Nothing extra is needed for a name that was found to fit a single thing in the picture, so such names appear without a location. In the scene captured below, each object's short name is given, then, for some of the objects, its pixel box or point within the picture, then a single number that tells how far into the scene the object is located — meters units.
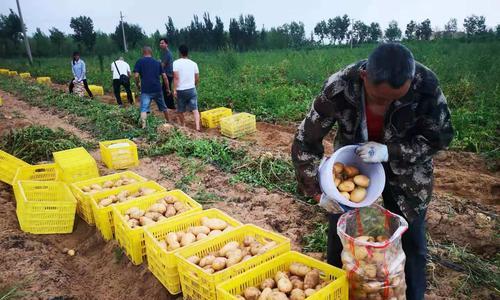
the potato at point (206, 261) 2.47
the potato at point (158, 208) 3.30
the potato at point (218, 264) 2.42
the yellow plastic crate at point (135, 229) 3.01
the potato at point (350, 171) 2.02
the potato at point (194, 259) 2.50
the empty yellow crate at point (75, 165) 4.38
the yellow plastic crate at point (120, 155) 5.29
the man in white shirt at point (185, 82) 7.11
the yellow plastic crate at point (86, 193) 3.77
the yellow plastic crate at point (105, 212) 3.45
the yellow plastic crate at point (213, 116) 8.01
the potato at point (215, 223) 2.93
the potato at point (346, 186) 1.95
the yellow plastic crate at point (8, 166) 4.69
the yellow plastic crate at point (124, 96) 11.50
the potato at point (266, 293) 2.07
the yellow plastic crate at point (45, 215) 3.63
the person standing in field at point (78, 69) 11.12
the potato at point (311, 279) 2.12
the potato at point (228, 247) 2.60
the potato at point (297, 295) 2.04
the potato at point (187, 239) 2.77
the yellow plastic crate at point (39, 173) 4.39
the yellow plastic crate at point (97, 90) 13.53
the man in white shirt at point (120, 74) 10.14
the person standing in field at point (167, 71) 8.30
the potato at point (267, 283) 2.20
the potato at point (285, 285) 2.12
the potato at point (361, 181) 1.98
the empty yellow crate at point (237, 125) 7.16
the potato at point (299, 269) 2.24
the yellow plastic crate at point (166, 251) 2.59
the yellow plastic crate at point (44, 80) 16.91
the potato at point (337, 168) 1.98
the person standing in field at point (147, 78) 7.33
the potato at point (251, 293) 2.12
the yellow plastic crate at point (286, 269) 1.99
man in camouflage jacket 1.72
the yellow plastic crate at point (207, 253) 2.24
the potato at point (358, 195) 1.94
